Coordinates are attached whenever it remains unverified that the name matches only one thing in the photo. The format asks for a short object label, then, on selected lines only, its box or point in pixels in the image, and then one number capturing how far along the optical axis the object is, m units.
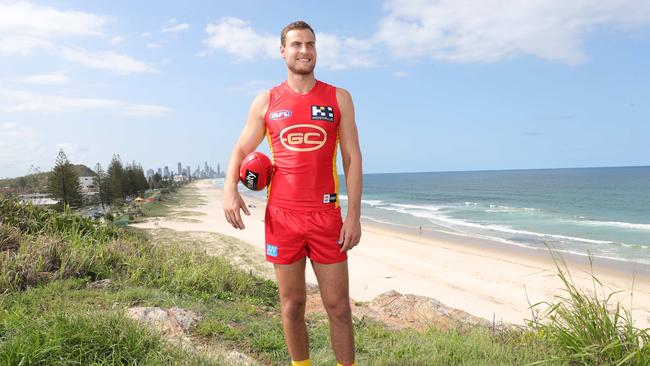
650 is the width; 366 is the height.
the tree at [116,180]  54.79
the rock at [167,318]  4.37
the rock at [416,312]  6.88
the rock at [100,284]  6.16
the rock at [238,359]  3.63
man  3.09
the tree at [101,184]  49.31
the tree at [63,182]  37.12
